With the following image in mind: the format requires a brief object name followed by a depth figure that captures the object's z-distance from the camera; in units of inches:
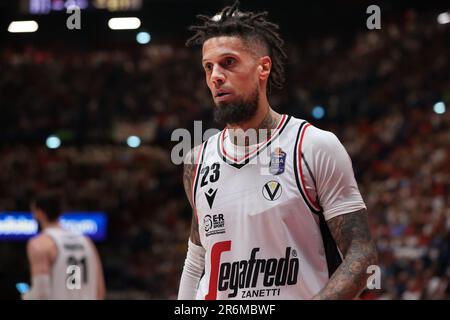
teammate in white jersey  473.1
